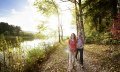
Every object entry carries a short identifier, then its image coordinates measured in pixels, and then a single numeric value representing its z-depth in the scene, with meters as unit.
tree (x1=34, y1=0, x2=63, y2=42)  13.50
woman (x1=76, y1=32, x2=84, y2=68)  4.52
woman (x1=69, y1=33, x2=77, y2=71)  4.23
